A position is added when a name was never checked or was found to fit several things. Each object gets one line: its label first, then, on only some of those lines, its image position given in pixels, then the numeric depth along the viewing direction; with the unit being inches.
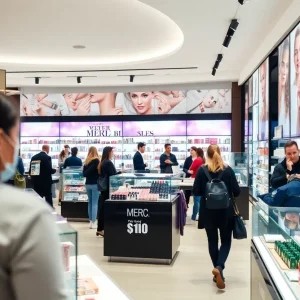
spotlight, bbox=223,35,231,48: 325.7
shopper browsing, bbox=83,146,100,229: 302.0
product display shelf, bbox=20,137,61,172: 592.4
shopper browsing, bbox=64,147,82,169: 386.3
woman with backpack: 183.9
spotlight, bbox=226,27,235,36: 305.3
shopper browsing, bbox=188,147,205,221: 344.2
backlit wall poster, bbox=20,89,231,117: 549.0
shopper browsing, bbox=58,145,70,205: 499.2
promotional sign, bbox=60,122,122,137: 573.0
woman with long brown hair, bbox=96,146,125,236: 279.4
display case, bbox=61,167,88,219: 349.4
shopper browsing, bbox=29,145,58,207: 348.2
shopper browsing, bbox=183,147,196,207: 378.6
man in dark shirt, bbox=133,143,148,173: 426.6
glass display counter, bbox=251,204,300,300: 99.9
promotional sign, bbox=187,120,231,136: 549.6
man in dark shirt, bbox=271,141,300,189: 206.7
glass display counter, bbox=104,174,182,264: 218.1
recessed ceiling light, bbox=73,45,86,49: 405.1
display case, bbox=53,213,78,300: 81.0
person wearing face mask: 33.0
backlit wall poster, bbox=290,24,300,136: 260.1
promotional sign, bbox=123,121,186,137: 558.9
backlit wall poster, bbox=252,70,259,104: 422.6
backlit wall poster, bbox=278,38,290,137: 288.0
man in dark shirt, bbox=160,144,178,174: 418.3
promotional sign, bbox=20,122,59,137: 587.5
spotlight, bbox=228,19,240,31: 284.4
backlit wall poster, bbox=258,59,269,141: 363.3
